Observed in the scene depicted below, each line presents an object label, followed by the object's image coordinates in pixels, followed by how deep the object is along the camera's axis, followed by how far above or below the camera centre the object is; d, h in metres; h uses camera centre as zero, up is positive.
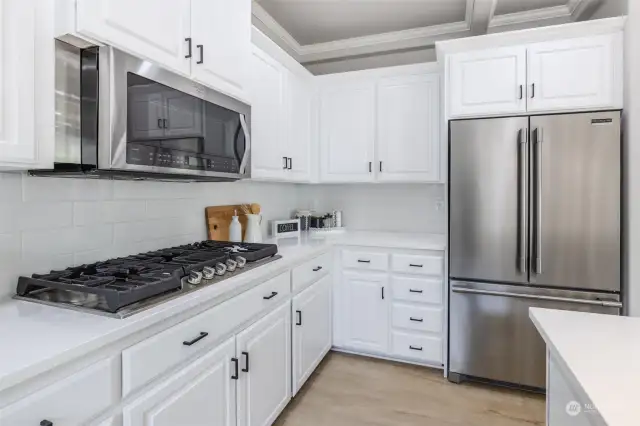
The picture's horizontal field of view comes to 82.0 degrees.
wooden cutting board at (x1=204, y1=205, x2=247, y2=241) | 2.39 -0.05
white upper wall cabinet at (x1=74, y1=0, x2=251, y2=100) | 1.24 +0.73
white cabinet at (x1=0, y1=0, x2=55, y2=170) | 1.04 +0.38
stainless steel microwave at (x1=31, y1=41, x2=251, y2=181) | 1.24 +0.35
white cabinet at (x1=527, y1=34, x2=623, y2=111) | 2.29 +0.89
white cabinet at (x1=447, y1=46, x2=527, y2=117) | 2.45 +0.89
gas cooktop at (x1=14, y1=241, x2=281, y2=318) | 1.15 -0.24
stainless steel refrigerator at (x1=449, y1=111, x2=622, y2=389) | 2.27 -0.13
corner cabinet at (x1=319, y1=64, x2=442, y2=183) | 3.04 +0.76
